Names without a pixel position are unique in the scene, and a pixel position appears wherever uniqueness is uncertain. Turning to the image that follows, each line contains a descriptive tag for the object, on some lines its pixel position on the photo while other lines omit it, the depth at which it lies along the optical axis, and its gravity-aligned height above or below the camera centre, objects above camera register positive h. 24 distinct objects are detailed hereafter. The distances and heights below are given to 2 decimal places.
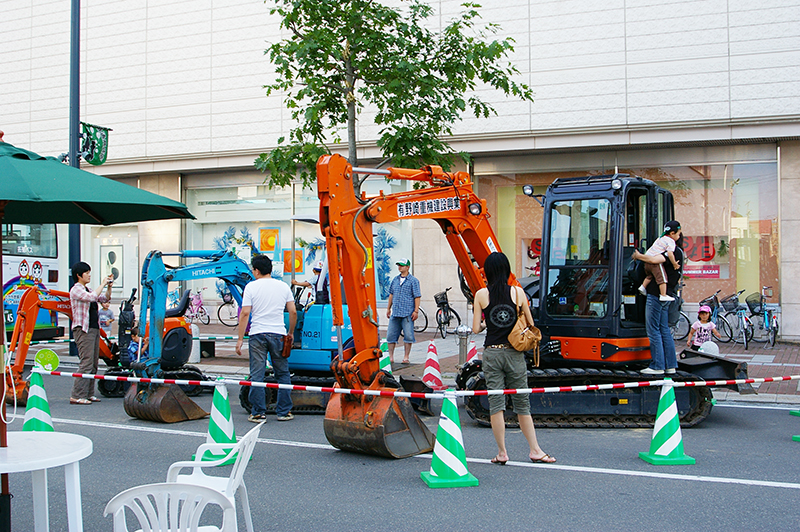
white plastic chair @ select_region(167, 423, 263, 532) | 3.89 -1.12
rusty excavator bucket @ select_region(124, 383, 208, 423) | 8.59 -1.56
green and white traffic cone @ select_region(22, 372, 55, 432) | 7.22 -1.36
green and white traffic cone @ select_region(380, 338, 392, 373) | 9.55 -1.18
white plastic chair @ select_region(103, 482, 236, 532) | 3.46 -1.12
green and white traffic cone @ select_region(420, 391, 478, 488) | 5.86 -1.48
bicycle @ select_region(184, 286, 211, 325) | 21.59 -1.08
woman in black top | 6.29 -0.59
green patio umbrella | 3.64 +0.47
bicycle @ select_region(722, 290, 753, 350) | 15.04 -0.96
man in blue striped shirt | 12.84 -0.56
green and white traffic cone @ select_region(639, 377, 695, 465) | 6.48 -1.46
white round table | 3.54 -0.93
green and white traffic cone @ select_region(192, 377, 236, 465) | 6.80 -1.40
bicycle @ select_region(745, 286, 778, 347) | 15.16 -0.95
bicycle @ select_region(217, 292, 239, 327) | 21.16 -1.08
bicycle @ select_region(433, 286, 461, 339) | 17.35 -0.91
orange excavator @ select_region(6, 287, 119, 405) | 10.02 -0.71
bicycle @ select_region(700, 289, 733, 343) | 15.61 -1.01
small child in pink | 11.91 -0.91
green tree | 11.30 +3.34
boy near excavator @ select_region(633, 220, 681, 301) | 8.38 +0.23
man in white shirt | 8.60 -0.65
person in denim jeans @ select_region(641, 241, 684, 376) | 8.45 -0.65
